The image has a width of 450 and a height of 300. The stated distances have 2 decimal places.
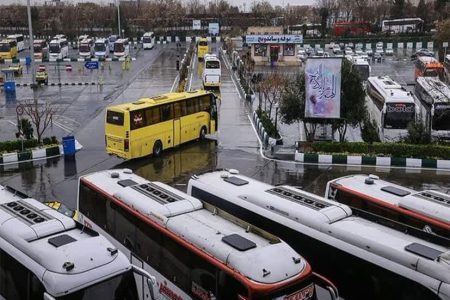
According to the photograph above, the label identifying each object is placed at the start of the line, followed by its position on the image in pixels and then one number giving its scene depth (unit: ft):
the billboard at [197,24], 286.93
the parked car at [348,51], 174.58
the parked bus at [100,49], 183.84
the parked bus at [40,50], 181.16
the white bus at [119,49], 183.95
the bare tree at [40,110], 67.62
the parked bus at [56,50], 178.60
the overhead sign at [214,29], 264.93
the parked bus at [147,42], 222.48
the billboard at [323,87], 64.46
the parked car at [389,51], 200.77
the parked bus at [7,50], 178.09
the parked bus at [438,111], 75.05
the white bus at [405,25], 247.29
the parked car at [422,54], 162.89
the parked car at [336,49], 193.67
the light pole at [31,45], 108.78
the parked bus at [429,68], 120.47
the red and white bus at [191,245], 25.18
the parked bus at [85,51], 186.80
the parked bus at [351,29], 240.12
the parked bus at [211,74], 117.50
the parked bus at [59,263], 24.44
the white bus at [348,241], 26.23
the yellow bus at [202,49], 177.47
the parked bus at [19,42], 208.25
